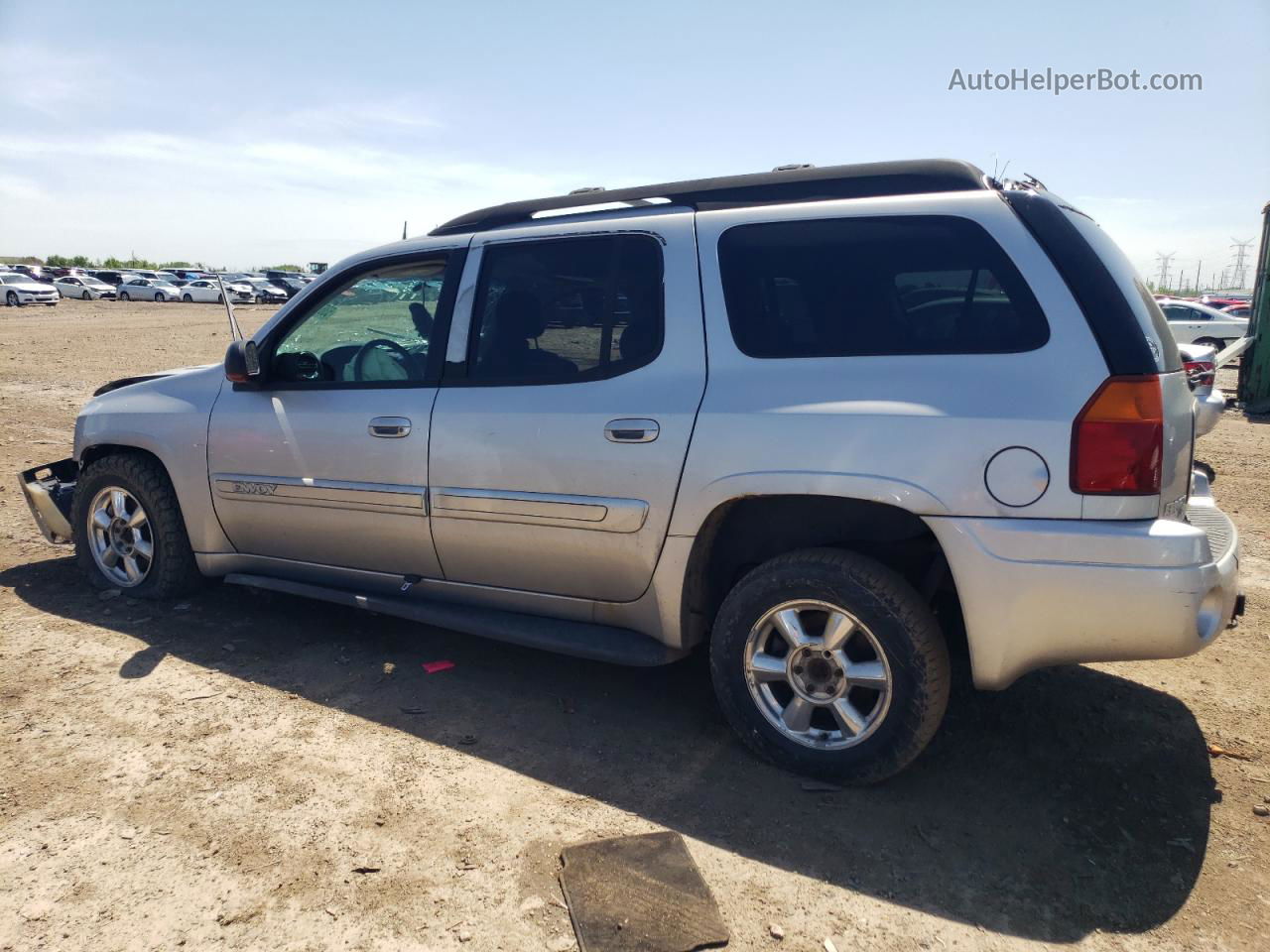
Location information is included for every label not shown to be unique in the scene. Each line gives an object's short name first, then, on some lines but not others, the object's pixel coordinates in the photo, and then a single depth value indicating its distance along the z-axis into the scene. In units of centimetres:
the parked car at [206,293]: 4800
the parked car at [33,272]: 5175
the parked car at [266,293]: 4953
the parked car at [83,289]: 5100
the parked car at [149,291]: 5075
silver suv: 283
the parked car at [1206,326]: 2334
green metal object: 1330
